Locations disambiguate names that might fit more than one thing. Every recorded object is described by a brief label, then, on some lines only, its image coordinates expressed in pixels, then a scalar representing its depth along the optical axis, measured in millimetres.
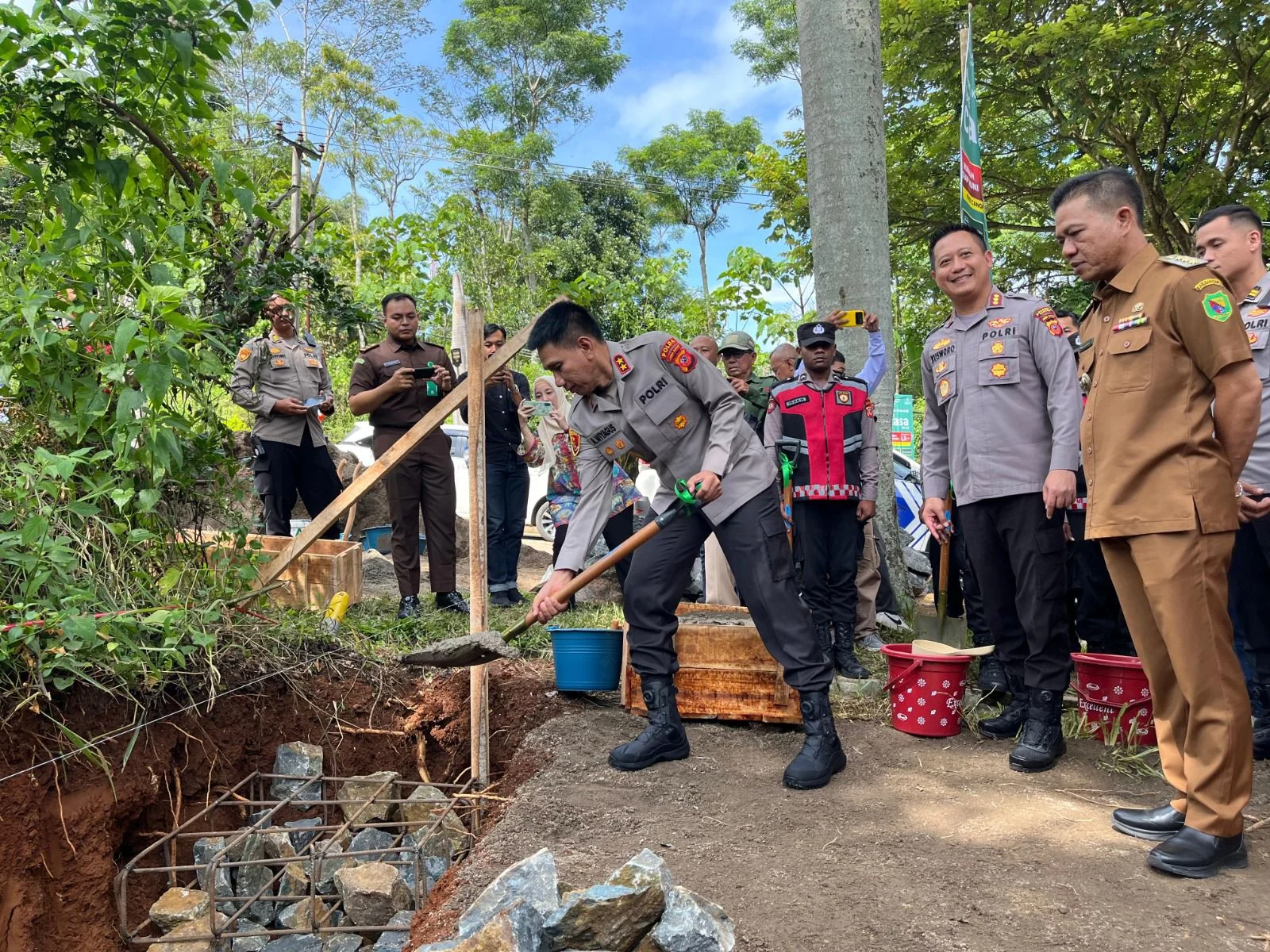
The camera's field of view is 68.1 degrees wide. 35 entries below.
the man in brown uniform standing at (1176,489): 2584
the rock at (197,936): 3375
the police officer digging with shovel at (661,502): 3562
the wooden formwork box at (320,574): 5574
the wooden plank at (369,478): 4105
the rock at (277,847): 3822
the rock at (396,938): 3057
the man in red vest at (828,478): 4891
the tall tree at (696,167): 27656
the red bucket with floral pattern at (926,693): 3930
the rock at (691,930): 2232
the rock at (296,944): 3268
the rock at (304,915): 3350
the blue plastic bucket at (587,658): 4438
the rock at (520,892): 2324
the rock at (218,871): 3615
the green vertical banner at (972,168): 5215
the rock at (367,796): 3943
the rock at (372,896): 3248
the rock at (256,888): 3578
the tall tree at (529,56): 27547
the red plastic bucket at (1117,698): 3699
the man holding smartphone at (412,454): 5781
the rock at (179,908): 3479
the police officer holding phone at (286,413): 5902
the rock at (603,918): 2240
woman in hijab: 6453
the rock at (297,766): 4164
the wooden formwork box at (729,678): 4102
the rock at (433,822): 3656
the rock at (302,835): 3867
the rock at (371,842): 3729
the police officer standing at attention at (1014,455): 3521
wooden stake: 3764
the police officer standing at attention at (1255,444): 3570
